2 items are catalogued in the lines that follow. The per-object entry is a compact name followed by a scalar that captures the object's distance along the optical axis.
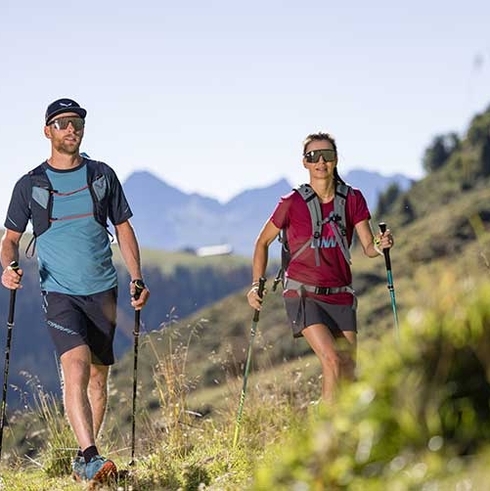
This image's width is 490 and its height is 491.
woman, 15.44
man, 15.08
